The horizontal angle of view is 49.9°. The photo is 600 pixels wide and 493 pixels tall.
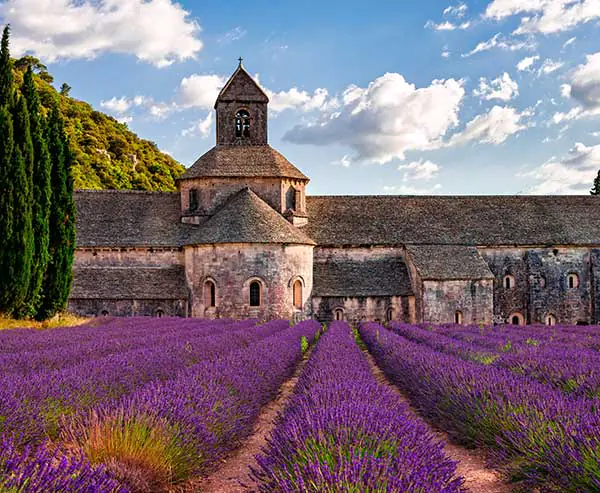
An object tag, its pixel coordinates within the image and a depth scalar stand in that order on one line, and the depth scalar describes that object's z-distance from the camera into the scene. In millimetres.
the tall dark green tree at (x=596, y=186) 57688
